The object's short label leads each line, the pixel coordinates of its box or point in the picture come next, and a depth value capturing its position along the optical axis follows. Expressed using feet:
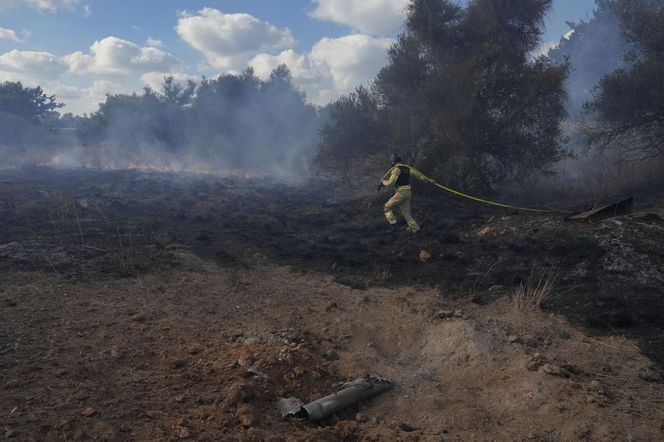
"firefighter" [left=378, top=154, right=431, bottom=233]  32.45
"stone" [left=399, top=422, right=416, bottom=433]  11.21
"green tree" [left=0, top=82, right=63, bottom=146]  102.01
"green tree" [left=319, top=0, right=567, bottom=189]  45.47
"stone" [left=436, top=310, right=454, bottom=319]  17.89
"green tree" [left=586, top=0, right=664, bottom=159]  42.04
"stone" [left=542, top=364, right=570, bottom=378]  12.57
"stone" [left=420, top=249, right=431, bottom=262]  26.43
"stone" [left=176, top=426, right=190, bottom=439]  10.39
